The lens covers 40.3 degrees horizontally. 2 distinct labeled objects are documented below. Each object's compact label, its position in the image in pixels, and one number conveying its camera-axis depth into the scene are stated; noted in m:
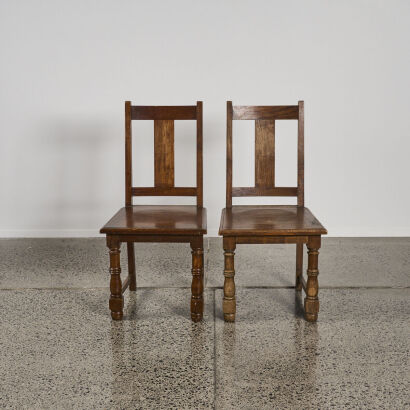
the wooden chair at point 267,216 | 2.51
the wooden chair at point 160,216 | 2.53
